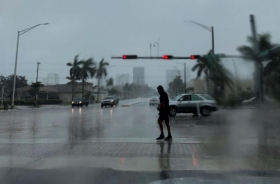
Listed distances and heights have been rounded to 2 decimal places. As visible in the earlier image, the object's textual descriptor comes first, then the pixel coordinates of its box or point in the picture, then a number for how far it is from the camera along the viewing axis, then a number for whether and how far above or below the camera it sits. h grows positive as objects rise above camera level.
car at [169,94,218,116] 20.03 +0.25
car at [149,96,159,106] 44.50 +1.10
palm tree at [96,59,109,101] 74.56 +9.46
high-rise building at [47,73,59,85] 95.56 +8.66
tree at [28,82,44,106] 50.12 +3.24
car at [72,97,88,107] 45.19 +0.85
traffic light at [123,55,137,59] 23.83 +4.11
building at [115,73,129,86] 131.75 +12.47
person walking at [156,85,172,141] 9.82 +0.05
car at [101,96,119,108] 41.69 +0.82
